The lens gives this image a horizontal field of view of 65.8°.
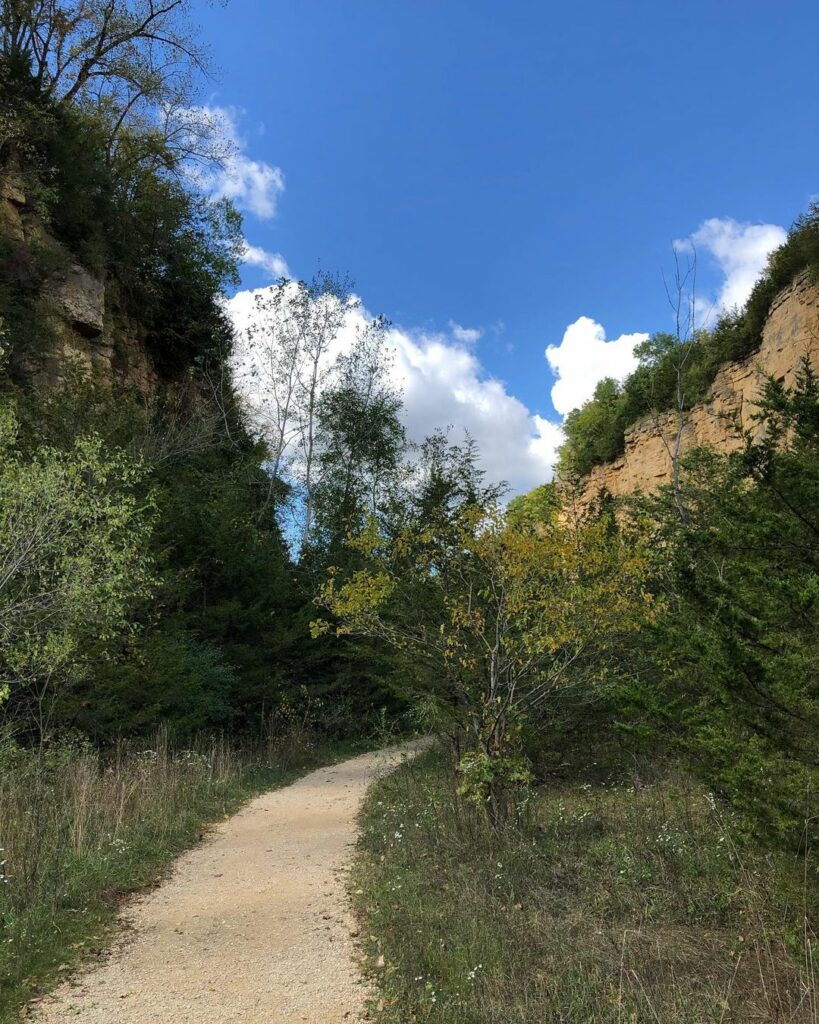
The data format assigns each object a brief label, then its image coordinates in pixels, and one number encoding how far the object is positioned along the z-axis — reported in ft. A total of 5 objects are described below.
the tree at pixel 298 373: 74.18
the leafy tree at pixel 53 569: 24.27
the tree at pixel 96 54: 58.08
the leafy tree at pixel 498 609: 19.61
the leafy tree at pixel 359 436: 77.10
